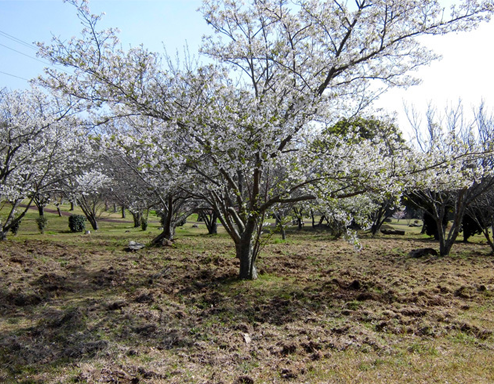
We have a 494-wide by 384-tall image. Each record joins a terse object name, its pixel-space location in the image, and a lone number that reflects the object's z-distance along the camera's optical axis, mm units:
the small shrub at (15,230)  17927
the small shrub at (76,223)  22188
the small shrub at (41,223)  20156
